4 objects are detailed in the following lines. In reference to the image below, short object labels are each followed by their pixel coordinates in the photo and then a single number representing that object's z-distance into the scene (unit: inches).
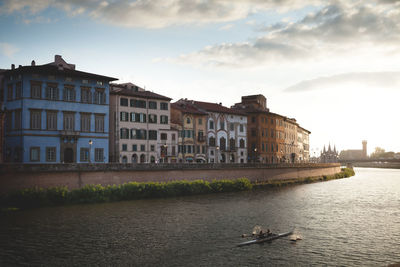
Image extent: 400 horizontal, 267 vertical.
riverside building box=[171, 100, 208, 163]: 2719.0
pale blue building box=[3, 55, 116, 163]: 1898.4
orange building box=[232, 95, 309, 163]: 3469.5
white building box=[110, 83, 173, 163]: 2311.8
